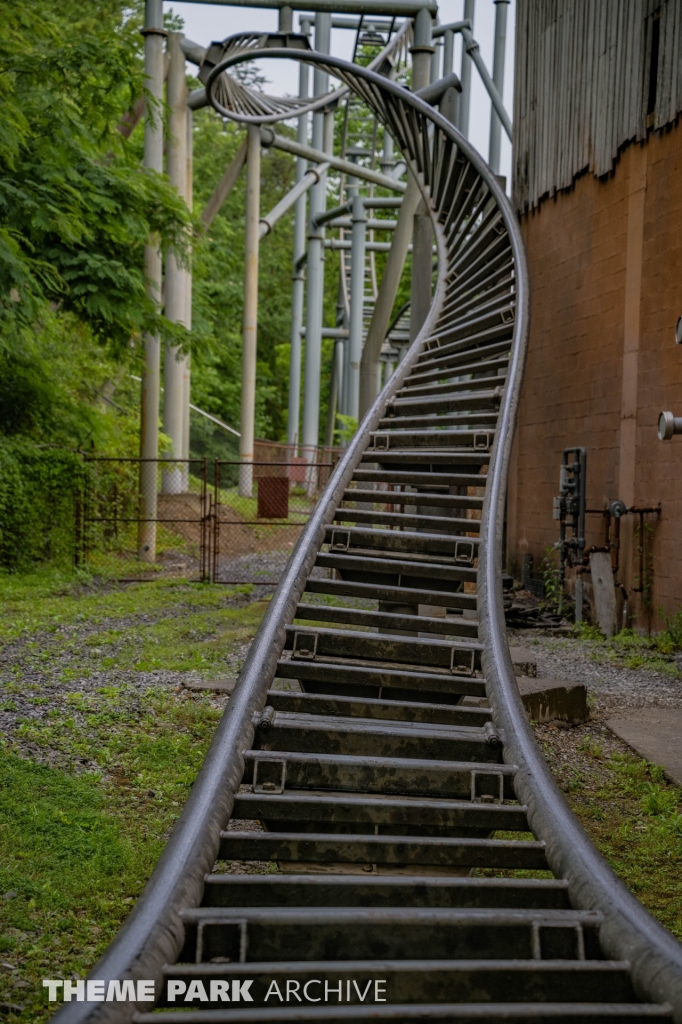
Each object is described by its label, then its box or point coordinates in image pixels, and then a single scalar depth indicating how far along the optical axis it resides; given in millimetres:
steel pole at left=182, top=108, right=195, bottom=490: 17297
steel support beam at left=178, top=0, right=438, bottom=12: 13805
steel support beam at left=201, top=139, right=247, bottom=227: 19095
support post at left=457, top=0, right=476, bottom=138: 18258
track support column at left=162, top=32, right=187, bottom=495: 15930
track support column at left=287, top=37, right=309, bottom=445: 27688
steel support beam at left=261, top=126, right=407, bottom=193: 21031
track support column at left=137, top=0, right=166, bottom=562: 13711
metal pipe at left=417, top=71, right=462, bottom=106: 10812
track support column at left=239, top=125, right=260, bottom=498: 18672
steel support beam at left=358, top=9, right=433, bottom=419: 12352
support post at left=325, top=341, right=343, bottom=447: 31453
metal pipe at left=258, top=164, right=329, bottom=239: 22078
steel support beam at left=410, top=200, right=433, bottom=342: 11016
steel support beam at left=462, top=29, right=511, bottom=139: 17812
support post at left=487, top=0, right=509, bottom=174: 19531
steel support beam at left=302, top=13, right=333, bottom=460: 22562
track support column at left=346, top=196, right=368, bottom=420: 21422
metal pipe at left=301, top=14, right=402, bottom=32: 20188
